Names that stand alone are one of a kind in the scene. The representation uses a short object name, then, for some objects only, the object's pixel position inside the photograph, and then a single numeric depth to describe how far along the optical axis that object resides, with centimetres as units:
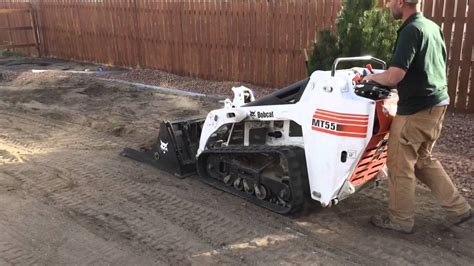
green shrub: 721
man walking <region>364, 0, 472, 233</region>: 387
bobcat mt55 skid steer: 409
